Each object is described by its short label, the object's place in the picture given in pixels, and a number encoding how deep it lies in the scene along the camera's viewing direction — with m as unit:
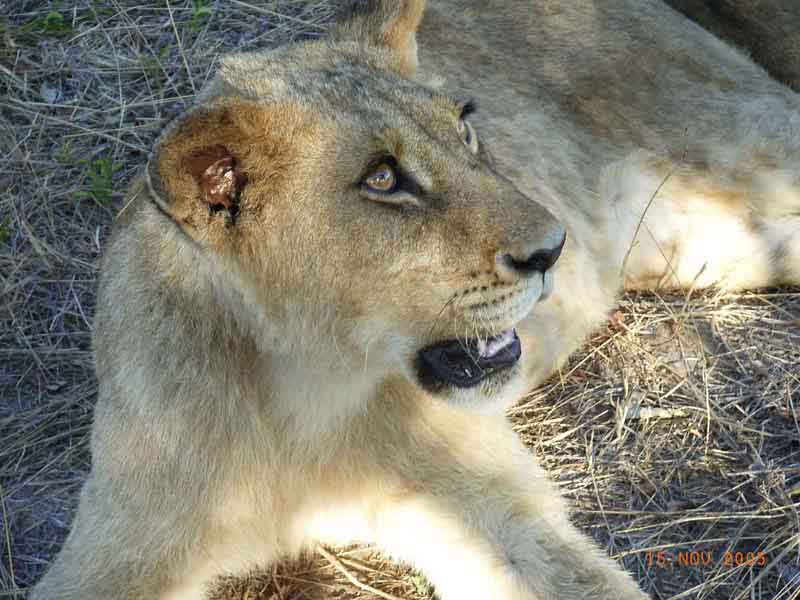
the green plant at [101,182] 4.54
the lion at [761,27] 4.37
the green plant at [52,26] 5.13
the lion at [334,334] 2.45
